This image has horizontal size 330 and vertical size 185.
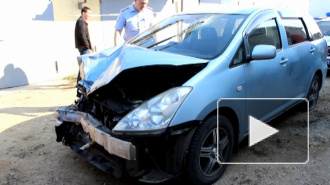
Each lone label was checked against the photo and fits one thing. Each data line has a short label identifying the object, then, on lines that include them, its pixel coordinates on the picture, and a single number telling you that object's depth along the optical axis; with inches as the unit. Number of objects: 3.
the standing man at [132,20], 201.5
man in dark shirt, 262.4
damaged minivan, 94.5
